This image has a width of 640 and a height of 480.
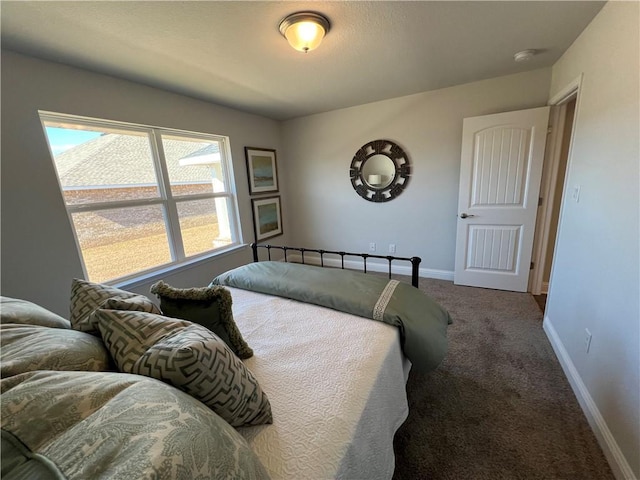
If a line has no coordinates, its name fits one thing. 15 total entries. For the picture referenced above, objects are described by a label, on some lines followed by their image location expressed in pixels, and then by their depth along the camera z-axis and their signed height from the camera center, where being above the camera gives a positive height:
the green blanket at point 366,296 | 1.38 -0.65
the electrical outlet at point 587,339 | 1.55 -0.97
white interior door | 2.62 -0.19
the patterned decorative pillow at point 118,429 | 0.45 -0.42
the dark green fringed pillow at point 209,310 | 1.16 -0.50
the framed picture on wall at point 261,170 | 3.55 +0.30
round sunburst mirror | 3.36 +0.17
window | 2.10 +0.07
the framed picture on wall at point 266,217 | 3.72 -0.38
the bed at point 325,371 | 0.80 -0.74
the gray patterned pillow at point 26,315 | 0.83 -0.35
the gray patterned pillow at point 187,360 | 0.70 -0.44
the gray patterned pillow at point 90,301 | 0.93 -0.38
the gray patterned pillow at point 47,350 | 0.65 -0.38
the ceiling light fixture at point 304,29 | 1.53 +0.94
